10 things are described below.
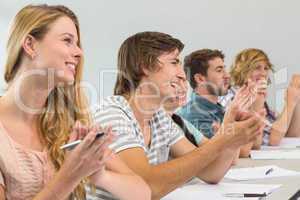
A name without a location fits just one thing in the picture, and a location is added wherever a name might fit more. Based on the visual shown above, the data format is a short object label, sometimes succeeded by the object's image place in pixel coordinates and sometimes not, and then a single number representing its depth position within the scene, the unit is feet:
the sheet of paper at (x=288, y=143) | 12.98
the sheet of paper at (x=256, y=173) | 10.21
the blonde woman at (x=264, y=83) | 13.70
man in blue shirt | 12.56
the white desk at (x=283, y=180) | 9.20
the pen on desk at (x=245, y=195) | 9.20
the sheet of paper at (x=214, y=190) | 9.34
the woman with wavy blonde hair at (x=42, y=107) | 8.59
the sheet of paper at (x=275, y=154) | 11.66
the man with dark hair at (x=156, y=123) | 9.37
